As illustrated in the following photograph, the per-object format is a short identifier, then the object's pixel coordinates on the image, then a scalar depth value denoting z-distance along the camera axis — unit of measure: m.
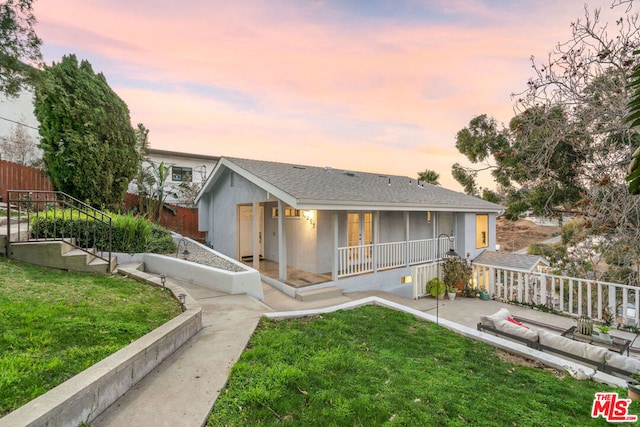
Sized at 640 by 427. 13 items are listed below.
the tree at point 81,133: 9.96
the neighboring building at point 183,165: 21.64
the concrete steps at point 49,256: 6.57
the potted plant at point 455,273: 10.64
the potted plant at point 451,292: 10.43
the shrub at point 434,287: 10.38
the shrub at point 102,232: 7.44
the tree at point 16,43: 7.12
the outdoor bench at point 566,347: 4.45
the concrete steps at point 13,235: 6.54
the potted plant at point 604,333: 5.85
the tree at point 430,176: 23.59
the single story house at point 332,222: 9.45
